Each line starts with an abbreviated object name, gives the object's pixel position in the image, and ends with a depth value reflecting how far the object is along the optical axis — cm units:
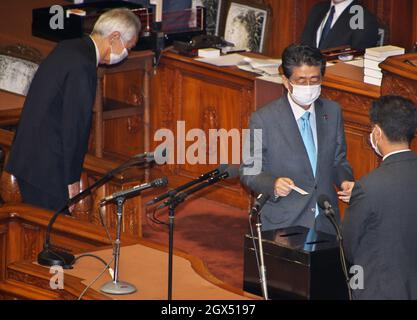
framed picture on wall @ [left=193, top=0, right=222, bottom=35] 1927
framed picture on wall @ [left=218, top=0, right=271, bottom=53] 1855
